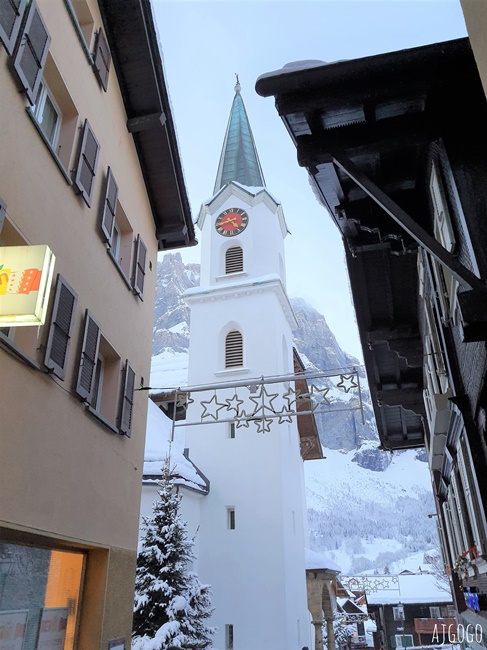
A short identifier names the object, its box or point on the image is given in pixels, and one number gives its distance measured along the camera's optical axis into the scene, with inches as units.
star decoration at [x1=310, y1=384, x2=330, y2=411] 446.2
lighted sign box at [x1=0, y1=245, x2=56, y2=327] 179.2
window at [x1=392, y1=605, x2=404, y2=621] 1450.5
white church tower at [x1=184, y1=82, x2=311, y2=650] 847.1
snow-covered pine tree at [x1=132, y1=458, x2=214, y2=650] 565.9
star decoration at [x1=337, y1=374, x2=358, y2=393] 448.9
